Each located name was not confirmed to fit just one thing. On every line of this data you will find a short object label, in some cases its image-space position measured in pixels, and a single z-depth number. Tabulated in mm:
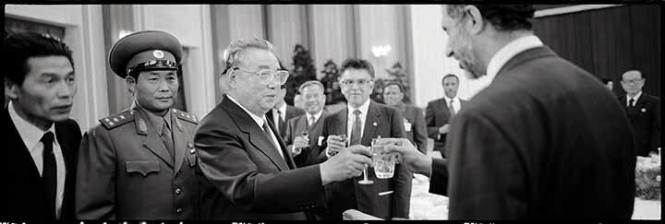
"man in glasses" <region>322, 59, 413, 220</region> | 3018
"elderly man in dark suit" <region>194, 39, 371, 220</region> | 1602
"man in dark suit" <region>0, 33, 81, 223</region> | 1662
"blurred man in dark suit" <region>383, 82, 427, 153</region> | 3469
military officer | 1645
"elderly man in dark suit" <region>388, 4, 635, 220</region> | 981
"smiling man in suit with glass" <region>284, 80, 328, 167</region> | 2984
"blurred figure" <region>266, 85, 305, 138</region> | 4957
